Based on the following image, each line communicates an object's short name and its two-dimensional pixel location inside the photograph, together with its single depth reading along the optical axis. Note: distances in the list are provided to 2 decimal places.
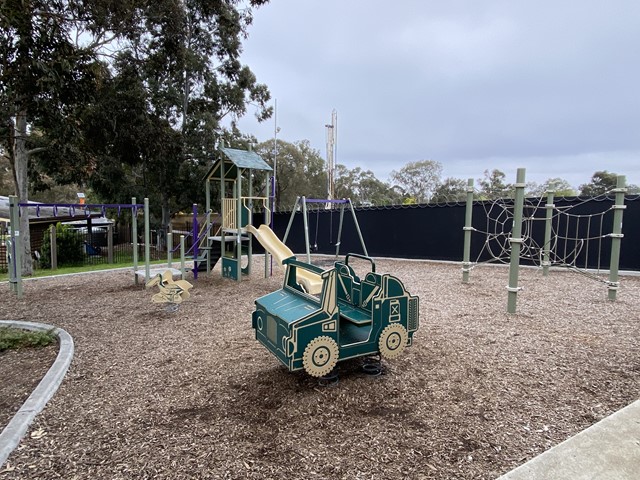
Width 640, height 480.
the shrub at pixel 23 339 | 4.19
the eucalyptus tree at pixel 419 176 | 41.94
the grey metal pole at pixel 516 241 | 5.41
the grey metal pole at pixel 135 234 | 8.27
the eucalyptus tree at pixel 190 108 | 14.37
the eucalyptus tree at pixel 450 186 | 32.82
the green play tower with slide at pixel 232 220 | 8.46
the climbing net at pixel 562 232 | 8.92
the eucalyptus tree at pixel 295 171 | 34.09
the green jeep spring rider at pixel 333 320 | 2.80
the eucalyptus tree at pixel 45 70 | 5.55
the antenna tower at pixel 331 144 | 30.20
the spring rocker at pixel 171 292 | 5.73
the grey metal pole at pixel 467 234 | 7.93
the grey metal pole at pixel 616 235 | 6.21
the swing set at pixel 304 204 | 8.30
